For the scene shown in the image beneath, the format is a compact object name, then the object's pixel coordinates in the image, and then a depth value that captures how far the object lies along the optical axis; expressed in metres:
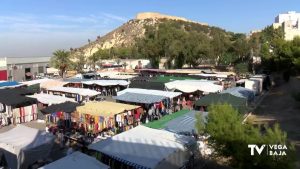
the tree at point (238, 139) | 6.53
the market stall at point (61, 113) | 13.93
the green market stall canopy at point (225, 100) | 14.25
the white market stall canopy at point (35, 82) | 22.90
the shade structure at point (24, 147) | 8.90
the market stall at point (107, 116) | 12.83
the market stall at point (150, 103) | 15.07
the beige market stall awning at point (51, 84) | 21.95
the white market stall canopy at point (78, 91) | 18.42
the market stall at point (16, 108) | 15.55
